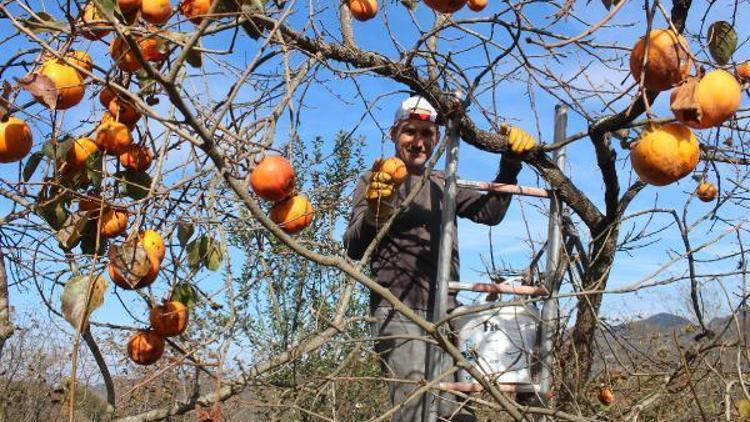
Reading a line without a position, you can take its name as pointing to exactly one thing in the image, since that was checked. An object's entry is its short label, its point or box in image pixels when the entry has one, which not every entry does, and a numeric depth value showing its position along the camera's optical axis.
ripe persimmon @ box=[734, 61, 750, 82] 1.60
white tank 2.66
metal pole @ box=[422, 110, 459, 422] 2.57
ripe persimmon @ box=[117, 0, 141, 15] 1.38
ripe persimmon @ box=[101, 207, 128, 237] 1.40
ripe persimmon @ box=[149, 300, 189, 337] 1.51
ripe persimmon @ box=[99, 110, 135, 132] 1.48
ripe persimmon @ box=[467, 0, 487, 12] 2.18
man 2.78
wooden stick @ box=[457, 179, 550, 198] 2.78
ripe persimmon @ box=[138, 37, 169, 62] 1.42
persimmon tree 1.17
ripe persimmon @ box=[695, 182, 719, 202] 3.06
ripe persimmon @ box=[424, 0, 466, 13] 1.69
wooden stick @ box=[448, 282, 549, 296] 2.64
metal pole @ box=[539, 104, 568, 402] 2.67
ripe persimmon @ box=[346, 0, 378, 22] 2.14
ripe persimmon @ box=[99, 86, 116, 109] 1.51
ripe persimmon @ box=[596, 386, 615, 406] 3.02
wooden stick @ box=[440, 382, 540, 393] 2.54
